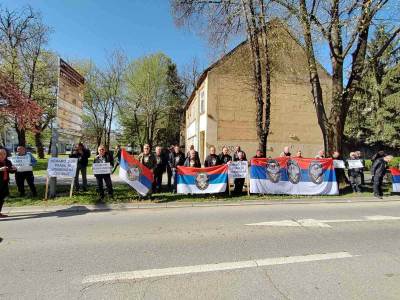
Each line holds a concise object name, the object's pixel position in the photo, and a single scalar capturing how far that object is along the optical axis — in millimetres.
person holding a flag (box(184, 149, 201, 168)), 11555
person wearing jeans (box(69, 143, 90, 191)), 11466
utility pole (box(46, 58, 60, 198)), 10352
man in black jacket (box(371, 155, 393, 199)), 11789
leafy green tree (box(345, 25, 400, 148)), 26969
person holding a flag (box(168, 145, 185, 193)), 12062
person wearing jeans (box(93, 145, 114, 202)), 10336
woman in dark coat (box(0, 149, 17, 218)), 8016
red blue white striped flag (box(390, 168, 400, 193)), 12495
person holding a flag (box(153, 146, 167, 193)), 11678
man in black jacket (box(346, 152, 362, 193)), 12695
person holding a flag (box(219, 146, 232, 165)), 11969
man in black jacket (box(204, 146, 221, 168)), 11745
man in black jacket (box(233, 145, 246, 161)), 12000
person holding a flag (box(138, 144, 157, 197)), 10891
